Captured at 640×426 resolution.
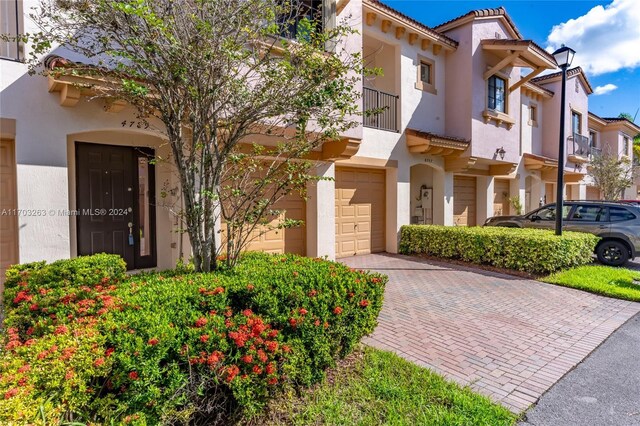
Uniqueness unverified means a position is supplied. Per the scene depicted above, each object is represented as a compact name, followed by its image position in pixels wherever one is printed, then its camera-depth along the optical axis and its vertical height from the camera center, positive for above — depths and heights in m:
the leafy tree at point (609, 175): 18.89 +1.43
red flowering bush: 2.25 -1.03
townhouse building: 5.48 +1.28
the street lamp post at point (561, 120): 8.31 +2.06
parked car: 9.80 -0.63
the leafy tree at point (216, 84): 3.64 +1.36
